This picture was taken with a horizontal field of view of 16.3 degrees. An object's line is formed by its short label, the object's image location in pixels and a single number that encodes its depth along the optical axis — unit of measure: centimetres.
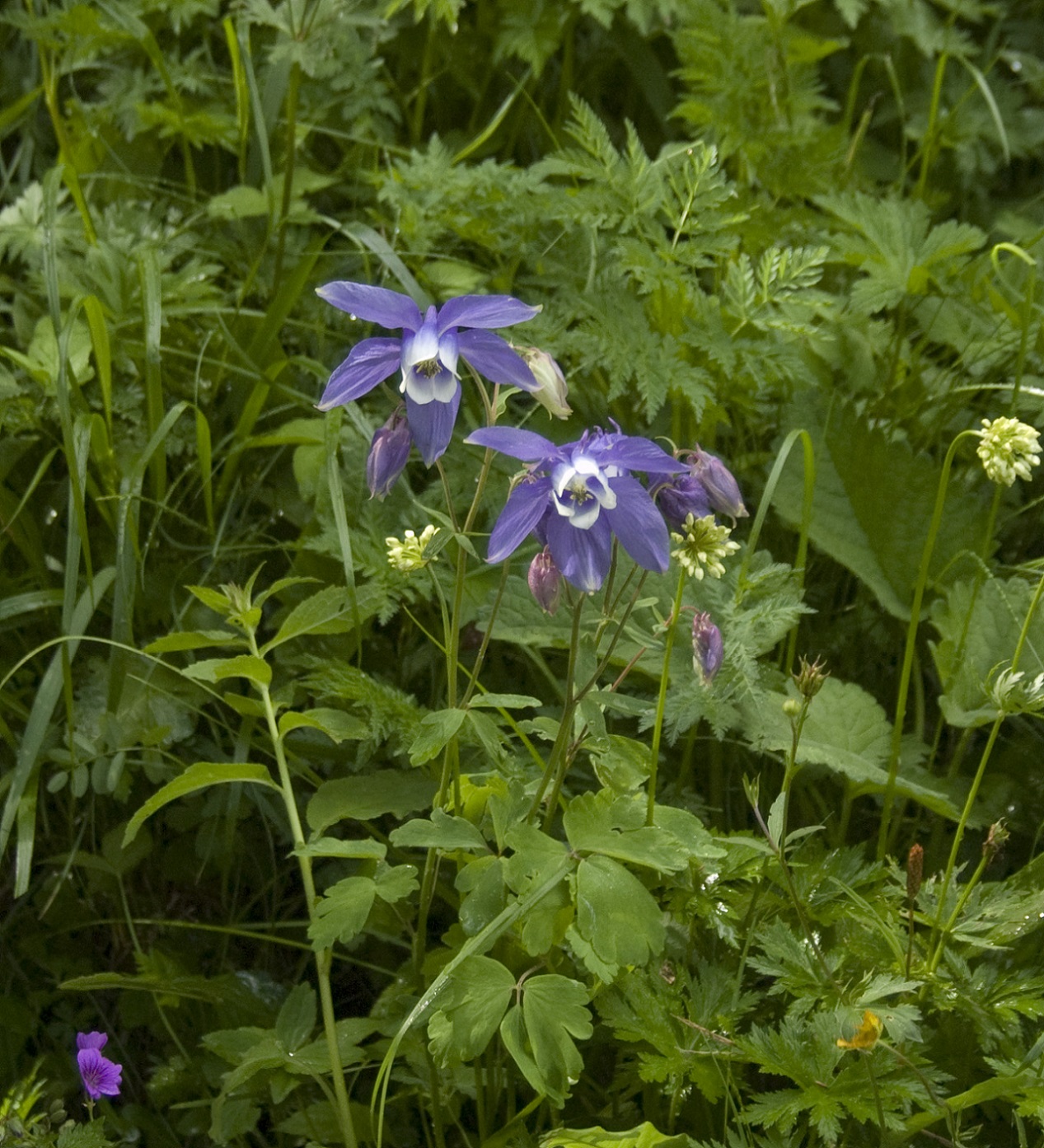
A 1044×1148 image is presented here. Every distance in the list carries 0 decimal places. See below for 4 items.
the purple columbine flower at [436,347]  106
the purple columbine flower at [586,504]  105
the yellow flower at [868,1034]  106
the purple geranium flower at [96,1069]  115
